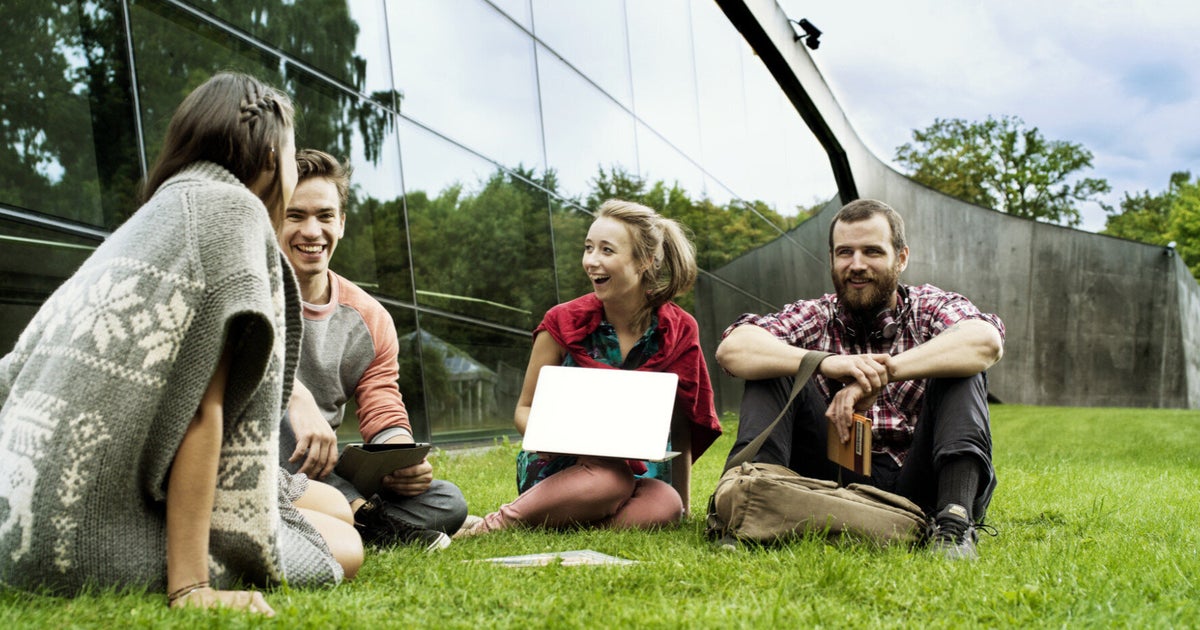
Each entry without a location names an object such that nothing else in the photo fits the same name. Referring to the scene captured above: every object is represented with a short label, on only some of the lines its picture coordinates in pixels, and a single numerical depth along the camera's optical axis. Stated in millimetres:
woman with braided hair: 1985
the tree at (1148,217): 55969
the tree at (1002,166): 49062
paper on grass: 2945
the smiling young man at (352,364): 3508
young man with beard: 3314
